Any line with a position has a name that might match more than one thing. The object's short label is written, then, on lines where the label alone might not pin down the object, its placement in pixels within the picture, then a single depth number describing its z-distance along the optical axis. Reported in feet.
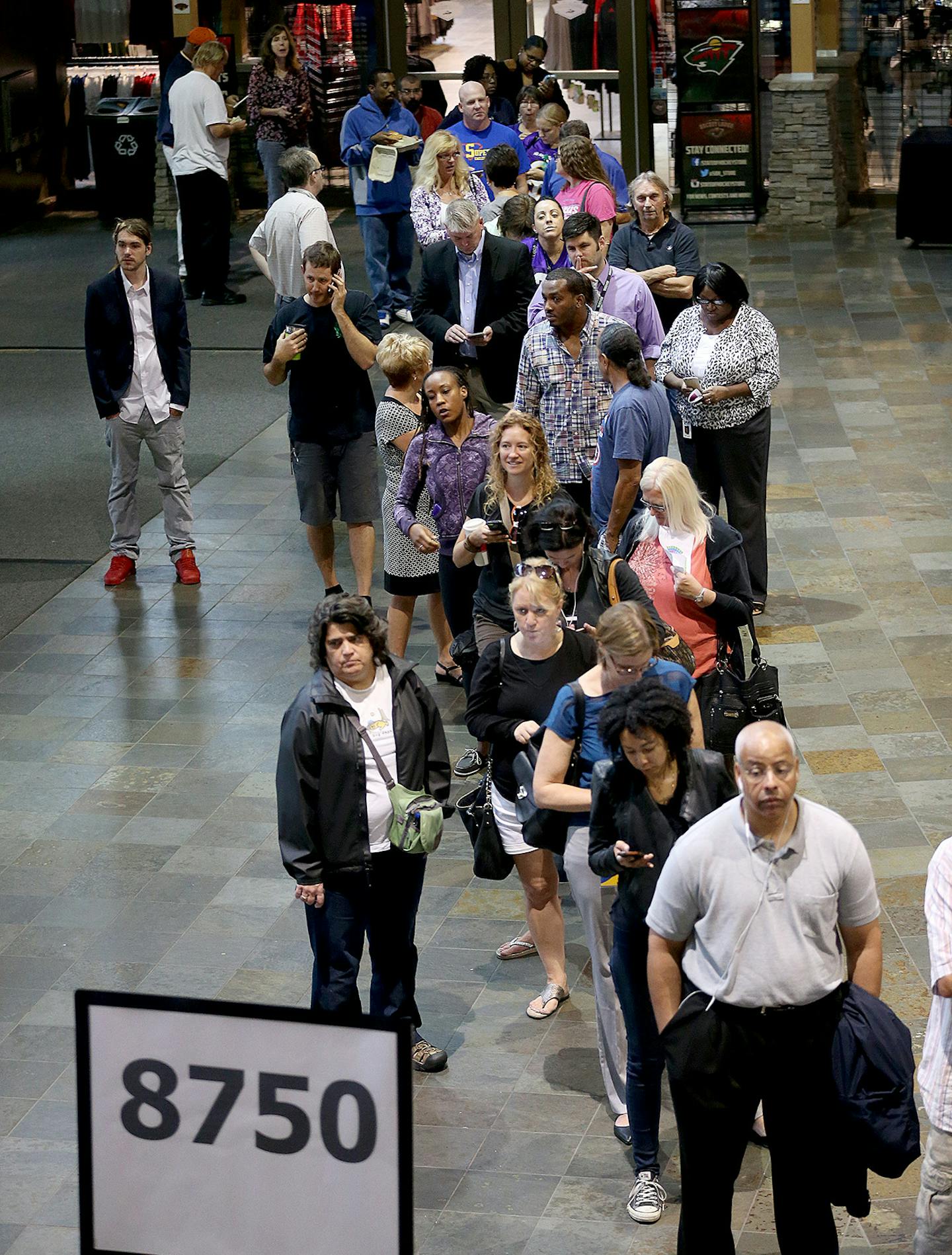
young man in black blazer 62.85
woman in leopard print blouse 55.31
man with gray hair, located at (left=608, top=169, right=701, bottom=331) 64.80
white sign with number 19.75
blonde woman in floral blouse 76.38
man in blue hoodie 97.45
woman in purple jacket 48.93
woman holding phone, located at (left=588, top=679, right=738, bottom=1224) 30.30
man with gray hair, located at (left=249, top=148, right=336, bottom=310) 72.43
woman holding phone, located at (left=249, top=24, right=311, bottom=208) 109.40
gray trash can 129.70
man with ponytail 48.98
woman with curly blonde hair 43.98
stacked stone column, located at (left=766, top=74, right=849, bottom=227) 119.65
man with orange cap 107.24
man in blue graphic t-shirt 86.33
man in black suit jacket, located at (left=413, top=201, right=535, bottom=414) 62.18
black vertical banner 120.06
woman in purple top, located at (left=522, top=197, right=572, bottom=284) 62.80
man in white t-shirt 104.63
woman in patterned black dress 52.65
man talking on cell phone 57.82
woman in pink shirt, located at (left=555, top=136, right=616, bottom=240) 69.56
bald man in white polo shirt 27.09
